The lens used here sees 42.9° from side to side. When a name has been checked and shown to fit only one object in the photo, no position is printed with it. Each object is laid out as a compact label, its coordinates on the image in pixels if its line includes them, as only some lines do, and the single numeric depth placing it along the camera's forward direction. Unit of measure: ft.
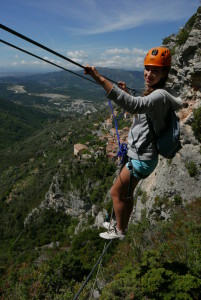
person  9.29
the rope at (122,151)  13.09
